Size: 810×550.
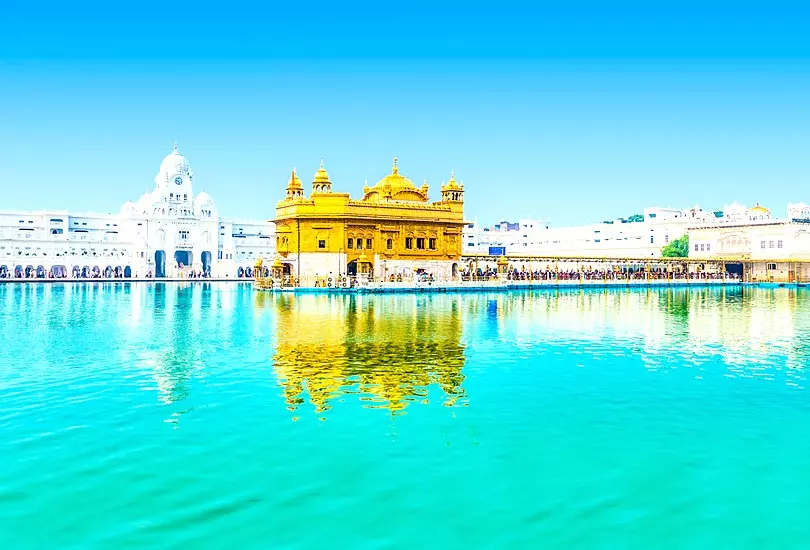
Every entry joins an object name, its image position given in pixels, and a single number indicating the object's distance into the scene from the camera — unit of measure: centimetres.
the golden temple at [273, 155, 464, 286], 5556
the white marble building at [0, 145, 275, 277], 8700
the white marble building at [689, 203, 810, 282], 8162
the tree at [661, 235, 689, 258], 9705
